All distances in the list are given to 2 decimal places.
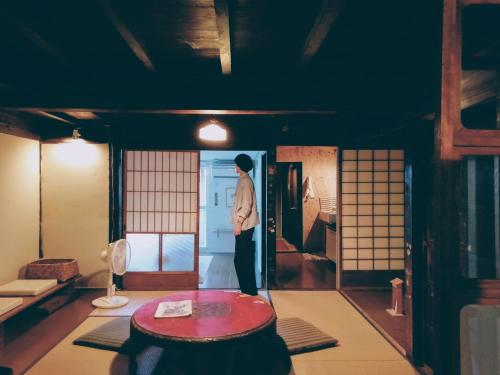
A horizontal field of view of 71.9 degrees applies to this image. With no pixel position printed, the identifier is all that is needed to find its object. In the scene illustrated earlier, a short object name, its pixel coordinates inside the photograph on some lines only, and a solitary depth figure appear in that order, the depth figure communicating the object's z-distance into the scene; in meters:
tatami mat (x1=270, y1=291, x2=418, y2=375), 2.89
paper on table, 2.66
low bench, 3.37
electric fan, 4.31
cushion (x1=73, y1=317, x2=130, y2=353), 3.18
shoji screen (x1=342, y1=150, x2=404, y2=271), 5.50
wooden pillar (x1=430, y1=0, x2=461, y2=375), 1.46
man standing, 4.24
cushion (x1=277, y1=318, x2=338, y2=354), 3.20
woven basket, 4.49
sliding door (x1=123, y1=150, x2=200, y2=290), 5.48
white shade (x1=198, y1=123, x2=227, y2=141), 4.13
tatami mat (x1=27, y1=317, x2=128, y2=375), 2.81
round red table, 2.25
